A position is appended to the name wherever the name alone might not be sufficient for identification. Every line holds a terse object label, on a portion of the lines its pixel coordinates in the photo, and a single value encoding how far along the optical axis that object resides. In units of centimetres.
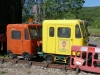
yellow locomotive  1117
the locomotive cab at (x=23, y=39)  1271
